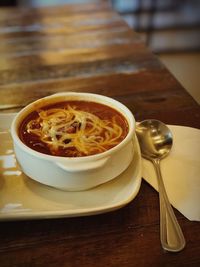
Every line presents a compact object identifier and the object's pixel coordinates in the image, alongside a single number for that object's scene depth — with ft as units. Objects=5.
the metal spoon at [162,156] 1.60
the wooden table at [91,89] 1.58
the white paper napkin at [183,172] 1.80
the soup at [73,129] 1.82
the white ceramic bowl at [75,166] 1.65
